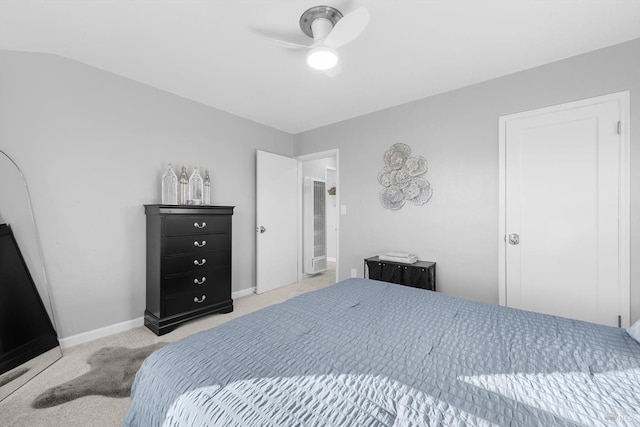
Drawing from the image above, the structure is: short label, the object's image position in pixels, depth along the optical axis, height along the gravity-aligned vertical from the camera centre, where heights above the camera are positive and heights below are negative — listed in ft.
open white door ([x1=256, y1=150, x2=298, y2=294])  12.62 -0.37
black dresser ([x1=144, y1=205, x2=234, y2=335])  8.48 -1.71
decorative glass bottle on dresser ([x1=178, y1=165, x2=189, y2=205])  9.57 +0.91
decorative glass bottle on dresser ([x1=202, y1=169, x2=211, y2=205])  10.36 +0.90
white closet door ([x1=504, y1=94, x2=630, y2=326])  7.13 +0.04
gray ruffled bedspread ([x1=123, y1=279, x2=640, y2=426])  2.52 -1.84
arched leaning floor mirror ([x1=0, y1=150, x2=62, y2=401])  6.23 -1.99
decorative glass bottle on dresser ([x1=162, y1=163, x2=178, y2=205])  9.28 +0.91
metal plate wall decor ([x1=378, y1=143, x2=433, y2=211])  10.32 +1.40
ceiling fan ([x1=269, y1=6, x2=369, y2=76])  5.43 +3.69
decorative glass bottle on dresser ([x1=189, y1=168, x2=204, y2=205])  9.81 +0.96
